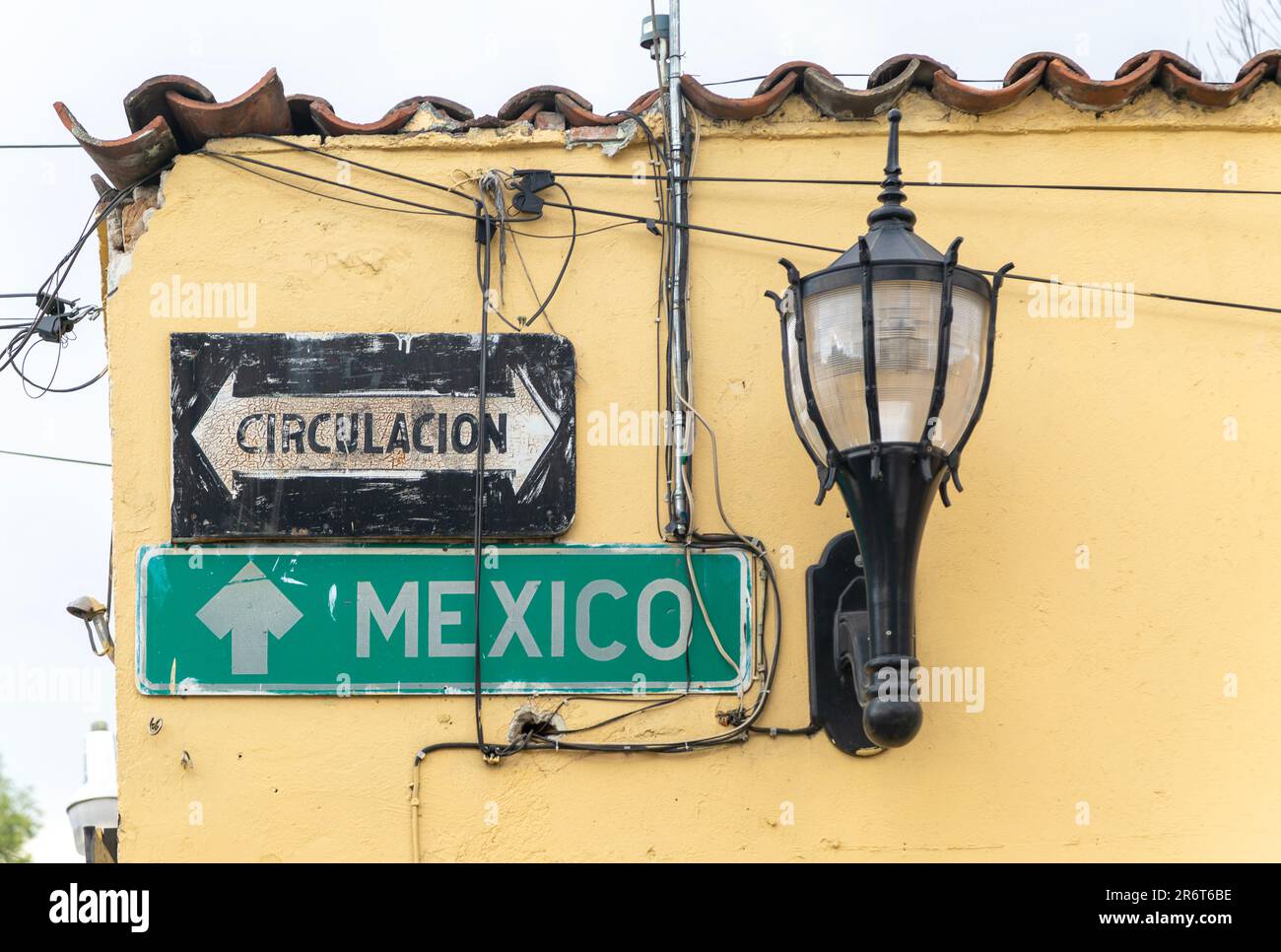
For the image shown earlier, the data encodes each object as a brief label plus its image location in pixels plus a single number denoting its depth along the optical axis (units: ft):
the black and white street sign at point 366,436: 28.43
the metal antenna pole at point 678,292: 28.76
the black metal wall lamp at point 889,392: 25.31
